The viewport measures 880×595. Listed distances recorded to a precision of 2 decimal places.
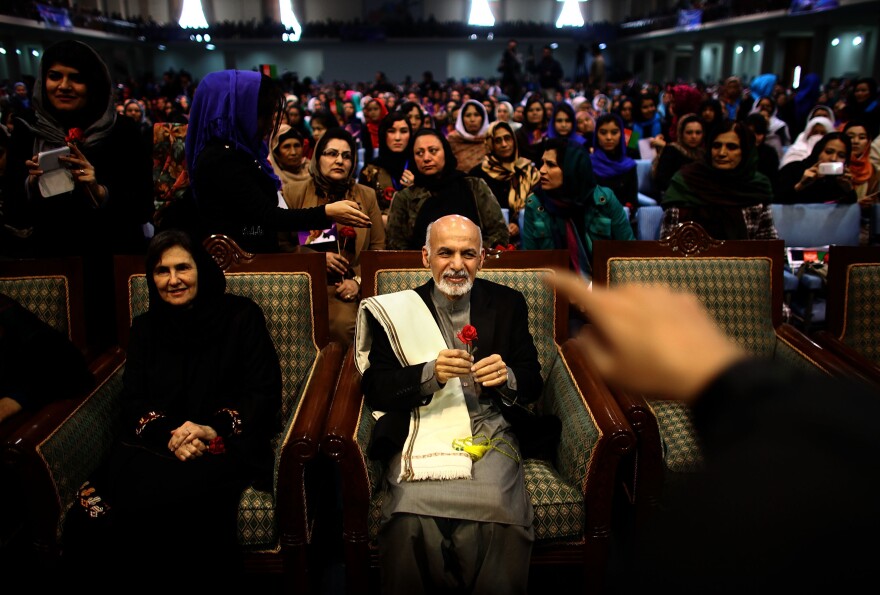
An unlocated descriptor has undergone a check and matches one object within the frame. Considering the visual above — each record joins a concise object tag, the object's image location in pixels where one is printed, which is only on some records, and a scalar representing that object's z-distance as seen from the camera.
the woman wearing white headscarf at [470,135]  5.38
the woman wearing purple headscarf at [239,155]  2.36
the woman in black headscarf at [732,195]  3.55
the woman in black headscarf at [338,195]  3.08
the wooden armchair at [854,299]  2.60
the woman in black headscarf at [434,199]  3.32
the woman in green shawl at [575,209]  3.30
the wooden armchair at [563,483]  1.92
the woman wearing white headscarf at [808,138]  5.90
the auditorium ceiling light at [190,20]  30.67
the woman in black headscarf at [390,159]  4.49
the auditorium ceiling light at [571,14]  33.16
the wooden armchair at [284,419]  1.90
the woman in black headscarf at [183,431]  1.87
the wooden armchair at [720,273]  2.65
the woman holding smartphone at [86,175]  2.52
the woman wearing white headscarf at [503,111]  7.59
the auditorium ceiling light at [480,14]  33.31
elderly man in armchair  1.83
